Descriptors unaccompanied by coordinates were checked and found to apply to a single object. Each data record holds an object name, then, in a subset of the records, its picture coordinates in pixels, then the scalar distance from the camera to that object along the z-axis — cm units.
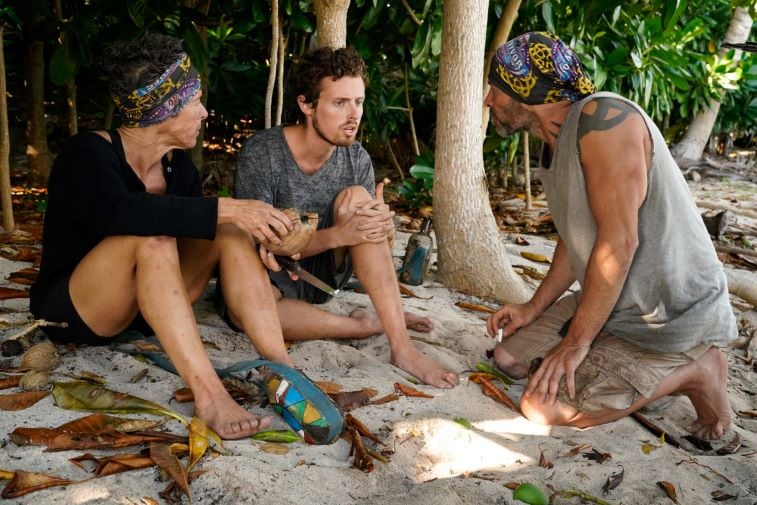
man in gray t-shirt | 265
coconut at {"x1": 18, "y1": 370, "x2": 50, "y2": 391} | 208
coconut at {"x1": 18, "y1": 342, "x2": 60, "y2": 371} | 220
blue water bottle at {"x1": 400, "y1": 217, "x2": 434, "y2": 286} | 364
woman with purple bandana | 208
